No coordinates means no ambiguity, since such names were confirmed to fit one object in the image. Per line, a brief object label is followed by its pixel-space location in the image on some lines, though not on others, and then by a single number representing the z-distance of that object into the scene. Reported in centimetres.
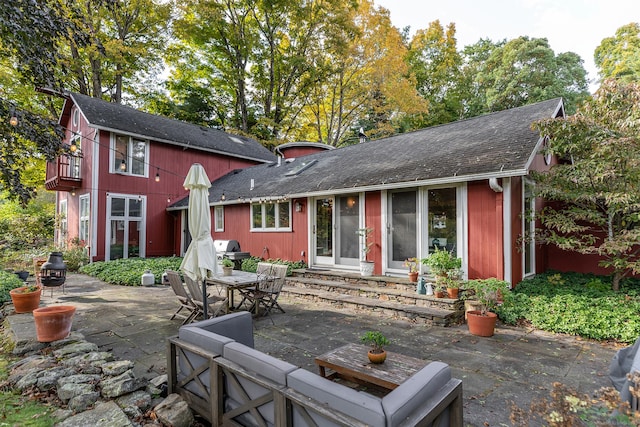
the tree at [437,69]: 2258
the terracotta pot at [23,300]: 572
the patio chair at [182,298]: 568
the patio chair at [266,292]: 634
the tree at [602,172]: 544
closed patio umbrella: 507
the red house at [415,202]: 650
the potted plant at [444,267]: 632
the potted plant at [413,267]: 722
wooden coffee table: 281
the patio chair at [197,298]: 550
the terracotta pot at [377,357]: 305
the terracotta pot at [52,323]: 439
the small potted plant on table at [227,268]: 688
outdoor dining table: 611
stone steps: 597
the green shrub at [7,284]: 672
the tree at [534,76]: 1977
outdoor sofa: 186
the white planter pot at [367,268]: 809
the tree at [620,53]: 1767
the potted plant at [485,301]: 511
